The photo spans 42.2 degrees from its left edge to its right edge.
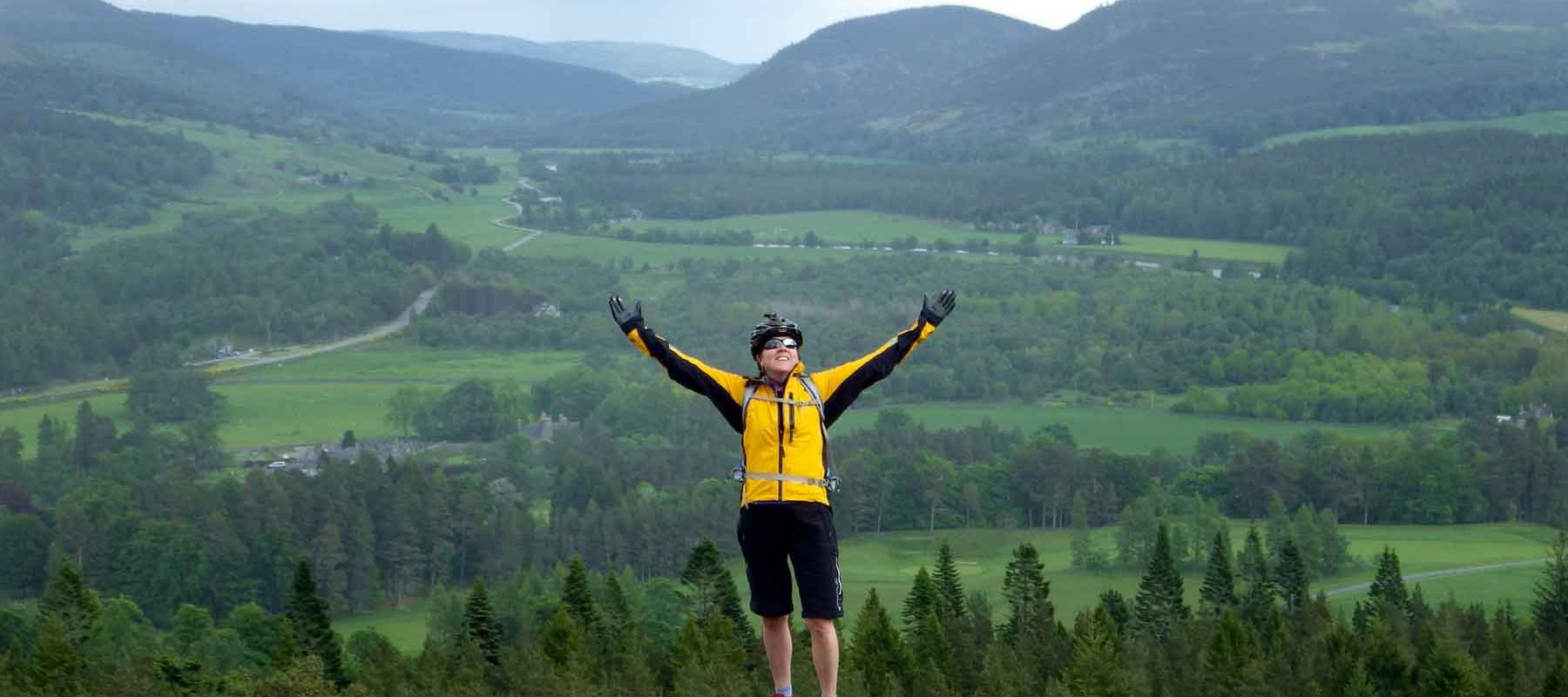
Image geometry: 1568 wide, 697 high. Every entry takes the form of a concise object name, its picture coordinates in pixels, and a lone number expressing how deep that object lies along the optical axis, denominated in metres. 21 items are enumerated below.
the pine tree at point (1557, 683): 31.89
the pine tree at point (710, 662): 26.33
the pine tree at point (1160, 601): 42.94
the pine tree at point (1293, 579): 46.03
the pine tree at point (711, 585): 39.98
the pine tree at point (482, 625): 36.84
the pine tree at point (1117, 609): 43.38
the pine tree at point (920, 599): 40.72
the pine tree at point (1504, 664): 33.06
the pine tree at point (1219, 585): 45.19
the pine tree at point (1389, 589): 45.00
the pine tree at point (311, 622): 38.16
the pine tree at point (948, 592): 41.34
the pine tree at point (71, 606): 41.25
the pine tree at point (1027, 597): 39.00
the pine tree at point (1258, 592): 43.97
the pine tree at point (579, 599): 38.59
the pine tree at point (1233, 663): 31.95
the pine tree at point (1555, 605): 42.75
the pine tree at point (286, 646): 35.56
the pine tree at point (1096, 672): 30.38
